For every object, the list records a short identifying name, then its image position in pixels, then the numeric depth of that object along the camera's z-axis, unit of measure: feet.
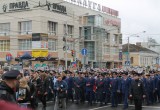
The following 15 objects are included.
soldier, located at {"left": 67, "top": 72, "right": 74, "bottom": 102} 65.16
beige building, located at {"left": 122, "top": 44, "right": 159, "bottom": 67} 300.61
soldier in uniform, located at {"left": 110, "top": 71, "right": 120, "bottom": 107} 57.11
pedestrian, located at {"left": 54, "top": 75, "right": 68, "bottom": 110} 49.98
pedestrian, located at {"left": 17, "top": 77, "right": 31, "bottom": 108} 31.06
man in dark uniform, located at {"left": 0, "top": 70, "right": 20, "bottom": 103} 11.85
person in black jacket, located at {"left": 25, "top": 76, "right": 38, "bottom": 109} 35.42
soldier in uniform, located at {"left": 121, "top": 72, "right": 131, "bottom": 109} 54.39
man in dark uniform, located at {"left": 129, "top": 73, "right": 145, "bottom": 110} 46.34
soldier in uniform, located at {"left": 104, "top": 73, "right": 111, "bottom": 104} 59.52
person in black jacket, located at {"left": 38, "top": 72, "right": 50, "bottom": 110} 50.26
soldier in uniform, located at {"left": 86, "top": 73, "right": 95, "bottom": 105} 61.67
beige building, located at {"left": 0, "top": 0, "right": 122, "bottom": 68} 181.47
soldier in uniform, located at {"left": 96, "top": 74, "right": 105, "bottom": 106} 59.98
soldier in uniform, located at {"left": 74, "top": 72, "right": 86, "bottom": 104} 63.17
